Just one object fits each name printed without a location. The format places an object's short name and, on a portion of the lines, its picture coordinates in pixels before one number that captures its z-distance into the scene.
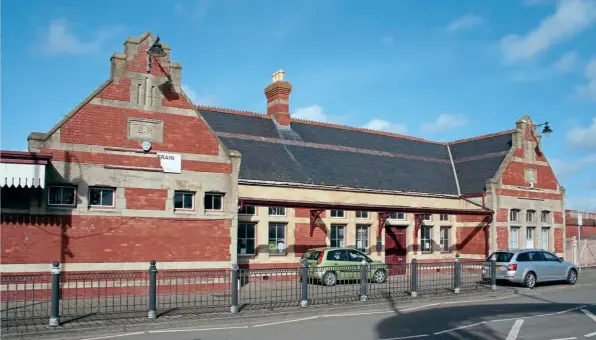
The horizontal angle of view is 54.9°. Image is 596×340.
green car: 18.78
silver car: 21.95
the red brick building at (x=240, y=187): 17.00
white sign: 18.67
